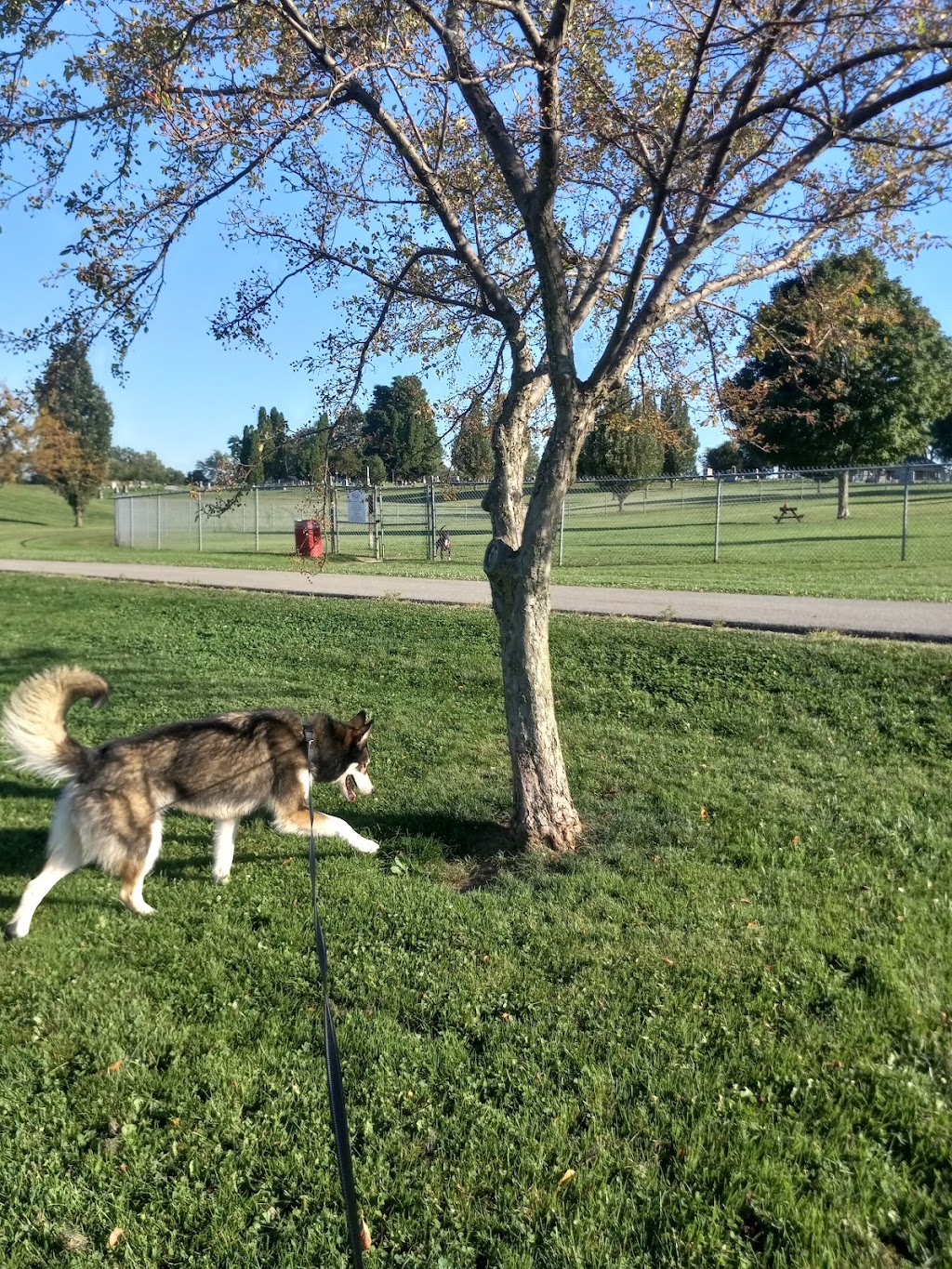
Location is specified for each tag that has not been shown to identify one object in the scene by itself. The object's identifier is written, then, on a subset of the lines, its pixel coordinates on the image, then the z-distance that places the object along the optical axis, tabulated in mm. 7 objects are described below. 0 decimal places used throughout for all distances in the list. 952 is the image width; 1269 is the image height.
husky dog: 4711
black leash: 2104
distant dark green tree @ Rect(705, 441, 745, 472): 48309
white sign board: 26531
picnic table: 34759
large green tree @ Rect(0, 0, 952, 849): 4773
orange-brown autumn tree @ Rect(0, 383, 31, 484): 31656
